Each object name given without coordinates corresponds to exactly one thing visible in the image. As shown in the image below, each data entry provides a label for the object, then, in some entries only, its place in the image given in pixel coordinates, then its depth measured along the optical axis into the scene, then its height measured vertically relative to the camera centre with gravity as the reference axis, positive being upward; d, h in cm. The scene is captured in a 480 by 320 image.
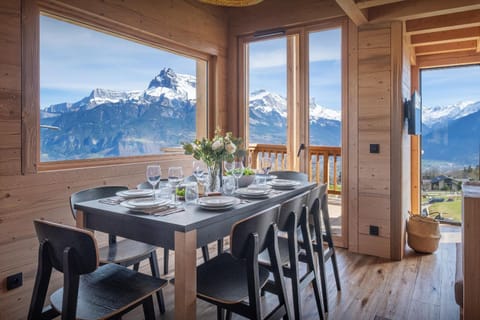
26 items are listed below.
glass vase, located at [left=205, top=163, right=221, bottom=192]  239 -15
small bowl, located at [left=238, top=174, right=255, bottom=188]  264 -18
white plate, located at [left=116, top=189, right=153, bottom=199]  217 -23
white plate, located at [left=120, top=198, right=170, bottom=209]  183 -25
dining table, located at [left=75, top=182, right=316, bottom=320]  159 -36
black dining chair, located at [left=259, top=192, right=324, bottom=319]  197 -61
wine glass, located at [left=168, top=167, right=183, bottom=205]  223 -13
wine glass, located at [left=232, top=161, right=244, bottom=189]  254 -9
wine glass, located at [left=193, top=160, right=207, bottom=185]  243 -9
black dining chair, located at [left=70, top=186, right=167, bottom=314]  215 -62
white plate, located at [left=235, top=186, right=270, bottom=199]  224 -23
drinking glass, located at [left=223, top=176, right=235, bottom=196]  231 -19
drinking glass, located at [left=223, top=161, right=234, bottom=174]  252 -6
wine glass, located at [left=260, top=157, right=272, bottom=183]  478 -5
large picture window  276 +63
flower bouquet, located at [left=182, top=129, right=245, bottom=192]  228 +5
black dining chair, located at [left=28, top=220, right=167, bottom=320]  139 -62
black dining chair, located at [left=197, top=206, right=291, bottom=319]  160 -63
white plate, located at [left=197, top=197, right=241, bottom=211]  189 -27
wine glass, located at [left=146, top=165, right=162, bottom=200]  211 -10
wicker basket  350 -81
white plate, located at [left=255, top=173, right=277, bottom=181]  286 -17
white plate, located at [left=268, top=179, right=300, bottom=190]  259 -21
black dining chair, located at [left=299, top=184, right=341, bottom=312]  241 -51
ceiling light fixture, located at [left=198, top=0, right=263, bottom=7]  221 +103
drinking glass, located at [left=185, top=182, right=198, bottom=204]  204 -21
